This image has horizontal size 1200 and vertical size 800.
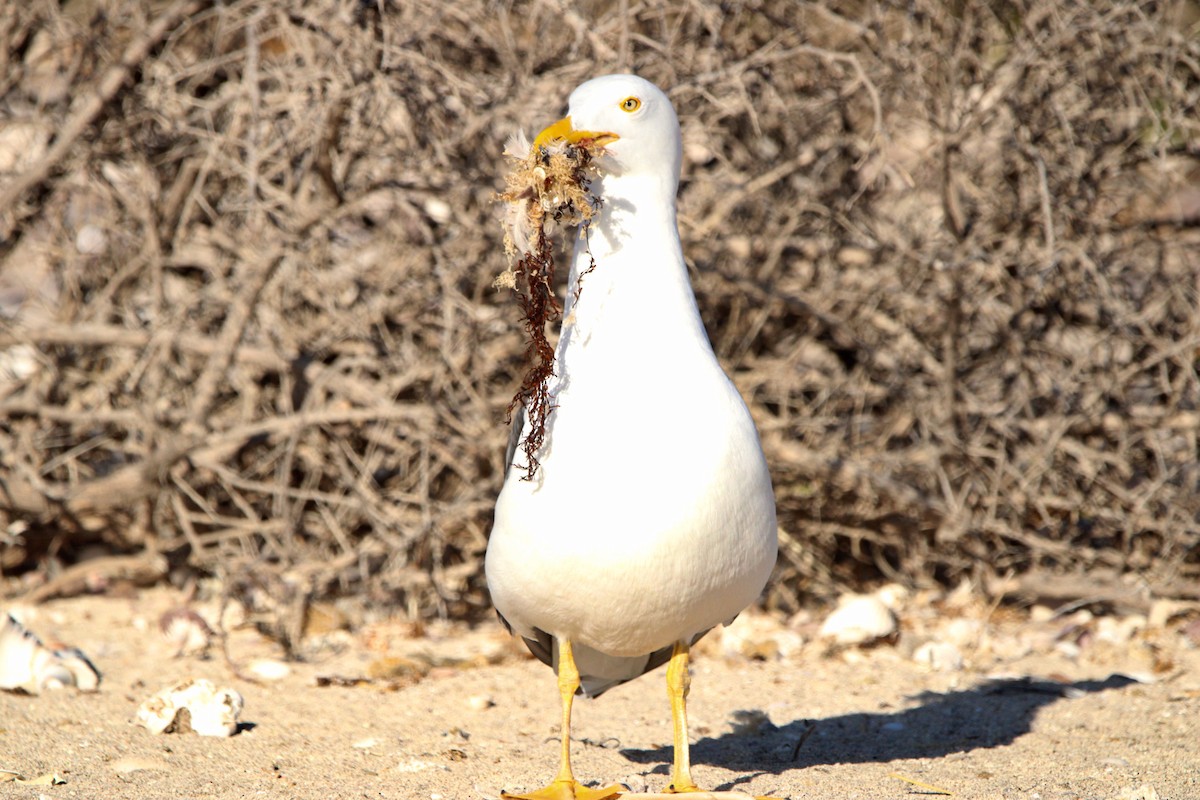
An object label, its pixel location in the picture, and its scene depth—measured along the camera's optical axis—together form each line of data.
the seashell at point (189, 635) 10.95
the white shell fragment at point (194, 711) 8.56
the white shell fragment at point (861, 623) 11.24
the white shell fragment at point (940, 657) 10.82
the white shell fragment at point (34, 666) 9.51
